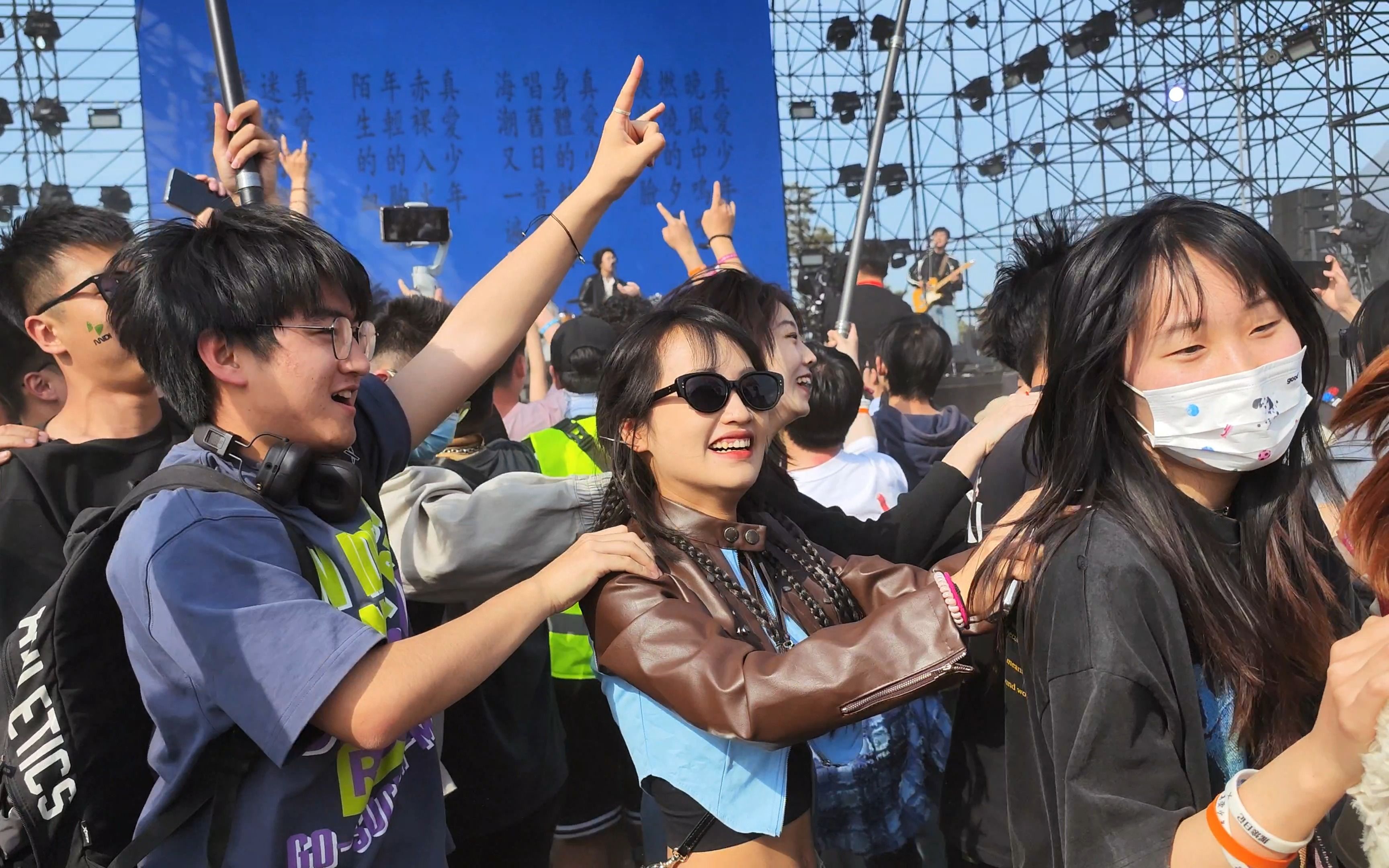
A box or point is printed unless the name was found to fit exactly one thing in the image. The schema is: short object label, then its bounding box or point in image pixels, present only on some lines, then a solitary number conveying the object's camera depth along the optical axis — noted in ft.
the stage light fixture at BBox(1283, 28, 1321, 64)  53.52
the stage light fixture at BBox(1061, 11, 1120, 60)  57.26
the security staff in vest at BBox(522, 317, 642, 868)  10.25
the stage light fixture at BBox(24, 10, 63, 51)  37.04
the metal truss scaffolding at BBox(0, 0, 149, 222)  36.94
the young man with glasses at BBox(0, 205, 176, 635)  7.07
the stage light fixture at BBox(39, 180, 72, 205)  35.29
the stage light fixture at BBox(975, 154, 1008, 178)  69.21
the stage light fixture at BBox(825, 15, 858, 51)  59.57
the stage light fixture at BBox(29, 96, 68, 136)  46.09
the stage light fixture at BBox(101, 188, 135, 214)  45.70
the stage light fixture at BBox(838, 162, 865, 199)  62.64
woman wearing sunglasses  5.17
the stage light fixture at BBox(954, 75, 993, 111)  65.51
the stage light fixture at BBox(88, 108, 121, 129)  47.37
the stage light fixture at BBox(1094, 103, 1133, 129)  67.31
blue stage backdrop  27.04
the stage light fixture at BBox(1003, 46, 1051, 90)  62.13
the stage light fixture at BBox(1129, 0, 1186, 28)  55.57
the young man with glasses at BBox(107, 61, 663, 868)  4.67
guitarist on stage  51.26
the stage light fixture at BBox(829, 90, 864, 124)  62.69
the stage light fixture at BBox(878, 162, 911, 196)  62.64
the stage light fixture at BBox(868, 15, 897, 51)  54.39
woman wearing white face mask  4.13
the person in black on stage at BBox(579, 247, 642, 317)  31.48
